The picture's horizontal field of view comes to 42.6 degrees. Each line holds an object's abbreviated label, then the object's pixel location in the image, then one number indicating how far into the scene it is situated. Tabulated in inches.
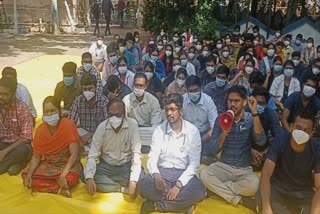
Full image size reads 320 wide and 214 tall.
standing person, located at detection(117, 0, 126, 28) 827.3
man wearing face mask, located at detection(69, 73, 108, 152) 195.9
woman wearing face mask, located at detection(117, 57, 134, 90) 257.8
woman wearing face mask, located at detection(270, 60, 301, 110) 251.4
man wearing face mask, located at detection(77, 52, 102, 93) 259.1
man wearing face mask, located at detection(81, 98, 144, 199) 159.3
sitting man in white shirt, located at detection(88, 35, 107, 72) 351.3
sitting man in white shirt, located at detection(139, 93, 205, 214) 149.9
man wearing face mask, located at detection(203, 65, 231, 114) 227.0
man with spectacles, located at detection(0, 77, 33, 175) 176.1
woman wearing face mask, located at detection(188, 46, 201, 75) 320.6
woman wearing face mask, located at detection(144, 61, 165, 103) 260.8
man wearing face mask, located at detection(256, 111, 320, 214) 135.8
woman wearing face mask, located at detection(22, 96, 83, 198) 161.0
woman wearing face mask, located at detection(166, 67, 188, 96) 242.7
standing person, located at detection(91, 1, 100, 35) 721.0
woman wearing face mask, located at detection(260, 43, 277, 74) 316.5
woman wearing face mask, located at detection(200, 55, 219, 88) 271.6
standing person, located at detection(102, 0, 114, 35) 710.8
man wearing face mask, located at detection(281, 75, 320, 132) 207.3
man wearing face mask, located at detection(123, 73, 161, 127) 206.2
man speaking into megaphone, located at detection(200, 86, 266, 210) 159.0
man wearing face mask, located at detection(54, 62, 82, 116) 222.0
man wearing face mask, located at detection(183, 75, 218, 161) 198.1
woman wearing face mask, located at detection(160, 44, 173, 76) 338.0
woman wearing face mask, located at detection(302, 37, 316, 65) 403.5
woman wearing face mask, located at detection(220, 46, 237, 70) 340.5
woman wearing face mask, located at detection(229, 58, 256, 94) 261.9
